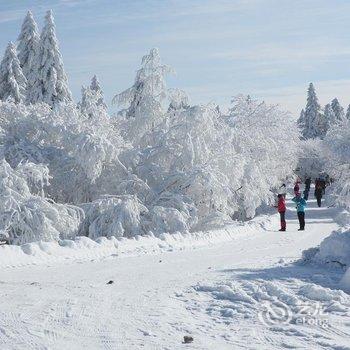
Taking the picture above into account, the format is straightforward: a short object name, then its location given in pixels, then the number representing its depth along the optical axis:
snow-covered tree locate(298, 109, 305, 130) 90.86
